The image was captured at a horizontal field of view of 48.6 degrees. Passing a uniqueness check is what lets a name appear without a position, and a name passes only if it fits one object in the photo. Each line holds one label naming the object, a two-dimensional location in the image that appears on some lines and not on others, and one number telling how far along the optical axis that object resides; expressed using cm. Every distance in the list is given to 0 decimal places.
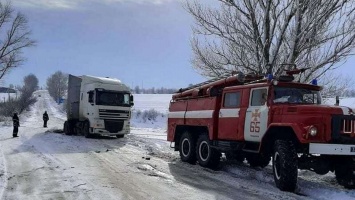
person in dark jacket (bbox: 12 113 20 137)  2181
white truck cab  2184
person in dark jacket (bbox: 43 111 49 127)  3306
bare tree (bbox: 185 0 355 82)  1381
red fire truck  825
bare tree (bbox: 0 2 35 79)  4869
